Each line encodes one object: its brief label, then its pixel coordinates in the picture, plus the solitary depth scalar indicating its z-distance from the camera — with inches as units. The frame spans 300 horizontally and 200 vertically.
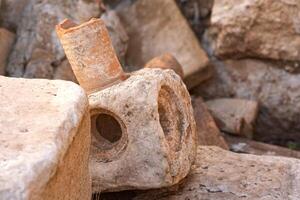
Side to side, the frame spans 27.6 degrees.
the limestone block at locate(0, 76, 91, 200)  55.7
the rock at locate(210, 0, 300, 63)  162.4
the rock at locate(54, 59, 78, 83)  150.3
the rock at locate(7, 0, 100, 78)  151.1
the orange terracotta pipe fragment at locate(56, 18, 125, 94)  94.3
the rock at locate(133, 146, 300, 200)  91.6
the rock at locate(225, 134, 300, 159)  146.6
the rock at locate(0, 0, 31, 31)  164.1
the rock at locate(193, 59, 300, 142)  171.0
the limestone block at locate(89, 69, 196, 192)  86.0
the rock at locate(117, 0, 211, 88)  168.7
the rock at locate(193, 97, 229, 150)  135.0
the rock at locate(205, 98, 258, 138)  156.9
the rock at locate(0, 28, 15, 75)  154.9
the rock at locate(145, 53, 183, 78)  145.1
